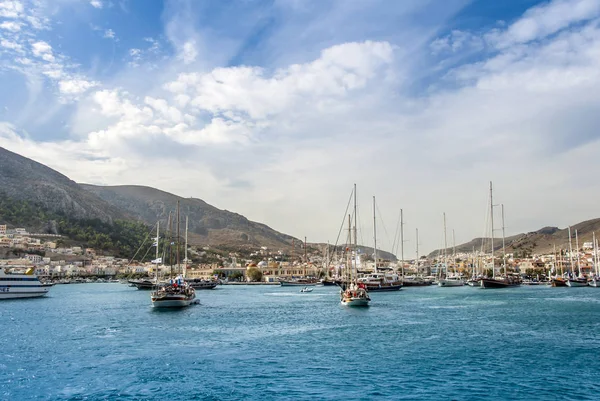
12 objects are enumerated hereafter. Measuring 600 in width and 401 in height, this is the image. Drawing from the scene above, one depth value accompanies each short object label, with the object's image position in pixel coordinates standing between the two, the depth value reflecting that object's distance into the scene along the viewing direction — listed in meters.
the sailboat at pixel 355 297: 58.16
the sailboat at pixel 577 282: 119.56
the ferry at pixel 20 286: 72.56
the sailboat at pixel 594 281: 115.56
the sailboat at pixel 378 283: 98.86
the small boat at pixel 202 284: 119.40
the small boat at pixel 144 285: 112.31
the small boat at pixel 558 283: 120.31
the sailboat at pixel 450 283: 134.62
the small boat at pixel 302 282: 158.00
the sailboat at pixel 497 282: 109.12
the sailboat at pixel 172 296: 54.50
